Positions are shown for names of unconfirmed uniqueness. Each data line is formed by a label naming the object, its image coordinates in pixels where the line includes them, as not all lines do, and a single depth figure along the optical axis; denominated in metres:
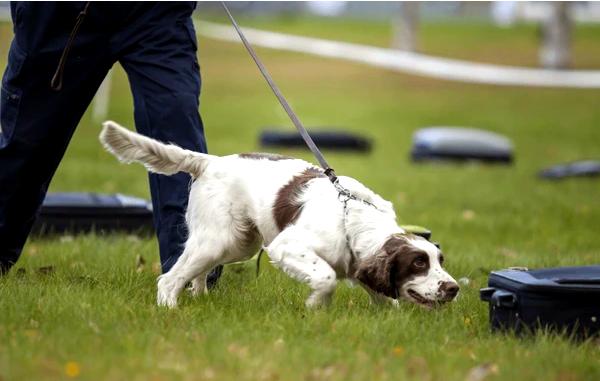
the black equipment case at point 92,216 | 16.92
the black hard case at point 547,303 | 10.04
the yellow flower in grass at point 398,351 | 9.48
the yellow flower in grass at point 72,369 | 8.37
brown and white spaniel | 10.98
